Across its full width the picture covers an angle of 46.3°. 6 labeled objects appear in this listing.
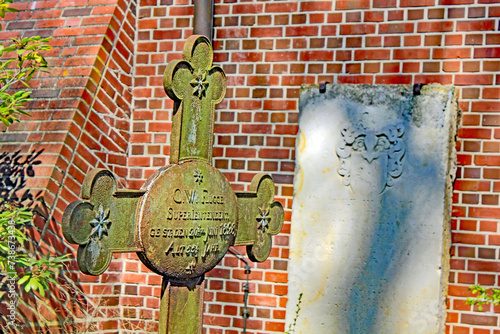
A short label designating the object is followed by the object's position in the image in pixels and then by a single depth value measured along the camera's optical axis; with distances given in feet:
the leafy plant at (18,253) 9.75
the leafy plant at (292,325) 11.99
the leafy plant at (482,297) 11.25
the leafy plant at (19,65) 10.21
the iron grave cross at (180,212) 7.14
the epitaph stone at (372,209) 12.01
